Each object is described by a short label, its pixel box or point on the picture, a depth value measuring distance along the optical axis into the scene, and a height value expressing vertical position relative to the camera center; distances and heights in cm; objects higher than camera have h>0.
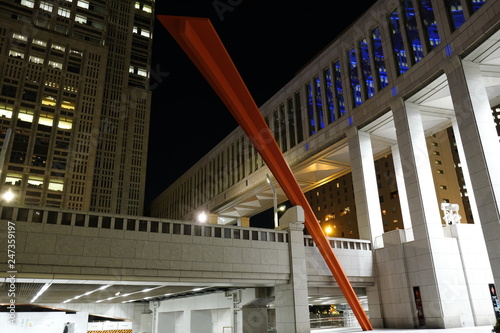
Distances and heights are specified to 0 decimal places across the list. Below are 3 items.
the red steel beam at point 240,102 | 1323 +870
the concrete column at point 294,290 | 2120 +64
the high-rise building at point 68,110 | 6775 +3900
